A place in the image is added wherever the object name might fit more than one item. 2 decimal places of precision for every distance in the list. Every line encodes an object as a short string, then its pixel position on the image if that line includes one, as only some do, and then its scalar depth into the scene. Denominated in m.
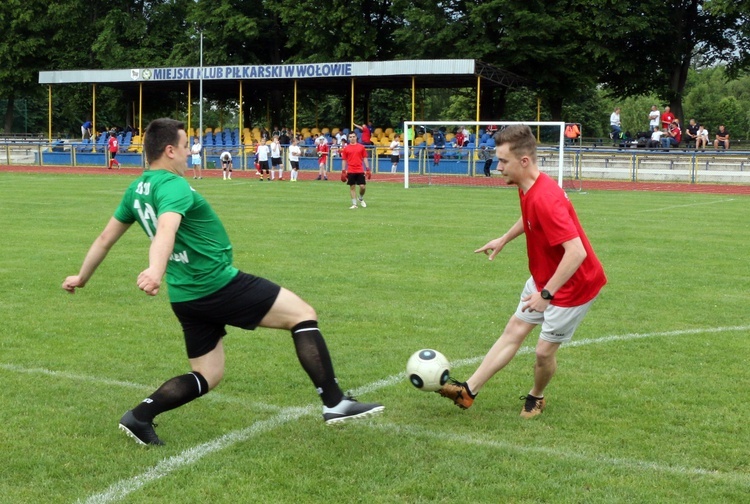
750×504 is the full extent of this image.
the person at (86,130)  48.96
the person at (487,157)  32.22
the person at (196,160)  33.93
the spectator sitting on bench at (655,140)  34.88
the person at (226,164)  33.06
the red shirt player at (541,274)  4.87
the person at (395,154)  36.28
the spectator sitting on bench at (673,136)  35.12
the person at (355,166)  20.61
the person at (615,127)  38.59
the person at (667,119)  37.29
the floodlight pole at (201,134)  39.64
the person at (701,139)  36.09
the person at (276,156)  33.75
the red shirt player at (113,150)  41.97
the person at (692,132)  36.98
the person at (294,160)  33.62
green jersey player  4.64
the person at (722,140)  35.88
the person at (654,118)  35.72
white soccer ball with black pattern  5.31
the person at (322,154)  34.41
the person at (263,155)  33.09
